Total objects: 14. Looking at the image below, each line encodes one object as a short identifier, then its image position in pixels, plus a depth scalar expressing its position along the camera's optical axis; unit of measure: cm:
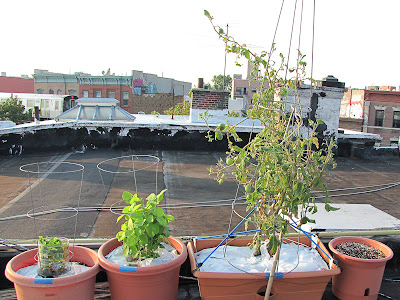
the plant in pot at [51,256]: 252
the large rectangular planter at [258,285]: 262
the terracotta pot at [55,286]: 237
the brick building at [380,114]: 4000
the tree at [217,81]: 7992
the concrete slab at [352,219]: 368
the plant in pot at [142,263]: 253
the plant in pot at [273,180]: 246
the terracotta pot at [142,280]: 251
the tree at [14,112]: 3488
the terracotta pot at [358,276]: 289
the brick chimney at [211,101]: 1118
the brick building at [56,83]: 4759
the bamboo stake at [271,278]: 253
